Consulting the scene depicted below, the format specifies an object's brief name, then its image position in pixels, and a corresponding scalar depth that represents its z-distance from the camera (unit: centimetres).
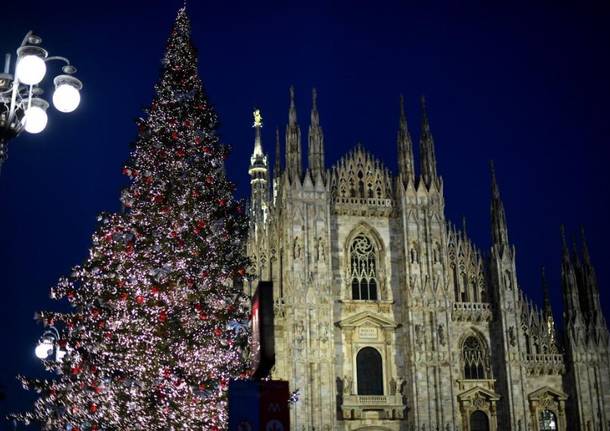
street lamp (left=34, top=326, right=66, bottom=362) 1760
